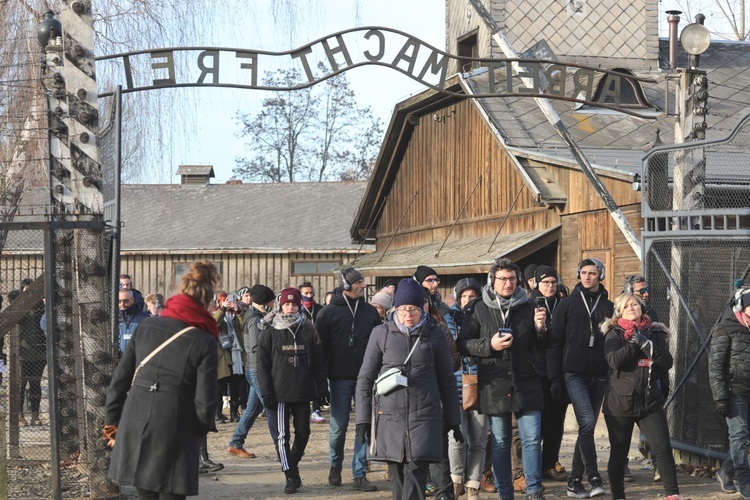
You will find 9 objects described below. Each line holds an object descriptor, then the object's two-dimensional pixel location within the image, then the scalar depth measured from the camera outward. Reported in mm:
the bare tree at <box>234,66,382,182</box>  56219
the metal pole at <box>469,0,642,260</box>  14469
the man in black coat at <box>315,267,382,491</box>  10555
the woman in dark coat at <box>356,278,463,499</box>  7590
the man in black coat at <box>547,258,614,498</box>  9688
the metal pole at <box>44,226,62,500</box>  9000
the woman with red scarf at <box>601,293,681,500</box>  9070
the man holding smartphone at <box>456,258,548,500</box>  8758
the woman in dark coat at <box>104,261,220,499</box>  6324
